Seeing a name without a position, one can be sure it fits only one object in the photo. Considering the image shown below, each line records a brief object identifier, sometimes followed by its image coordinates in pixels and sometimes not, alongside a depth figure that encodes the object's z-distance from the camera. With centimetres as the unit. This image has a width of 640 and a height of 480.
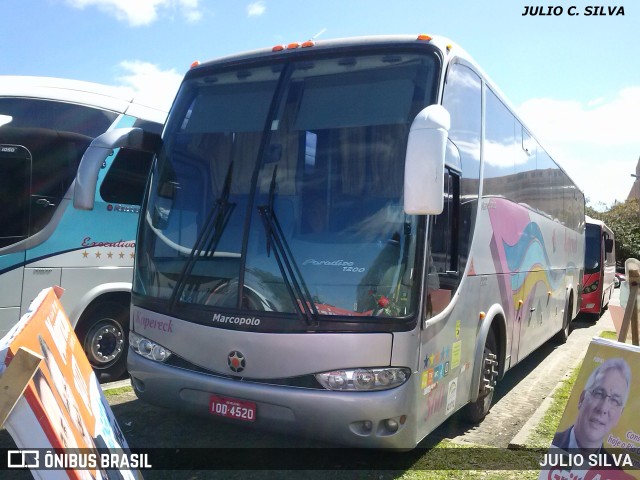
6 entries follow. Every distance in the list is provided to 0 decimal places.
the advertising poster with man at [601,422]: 332
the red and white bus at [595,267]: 1652
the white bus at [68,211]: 619
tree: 5112
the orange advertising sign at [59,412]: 237
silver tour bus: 408
